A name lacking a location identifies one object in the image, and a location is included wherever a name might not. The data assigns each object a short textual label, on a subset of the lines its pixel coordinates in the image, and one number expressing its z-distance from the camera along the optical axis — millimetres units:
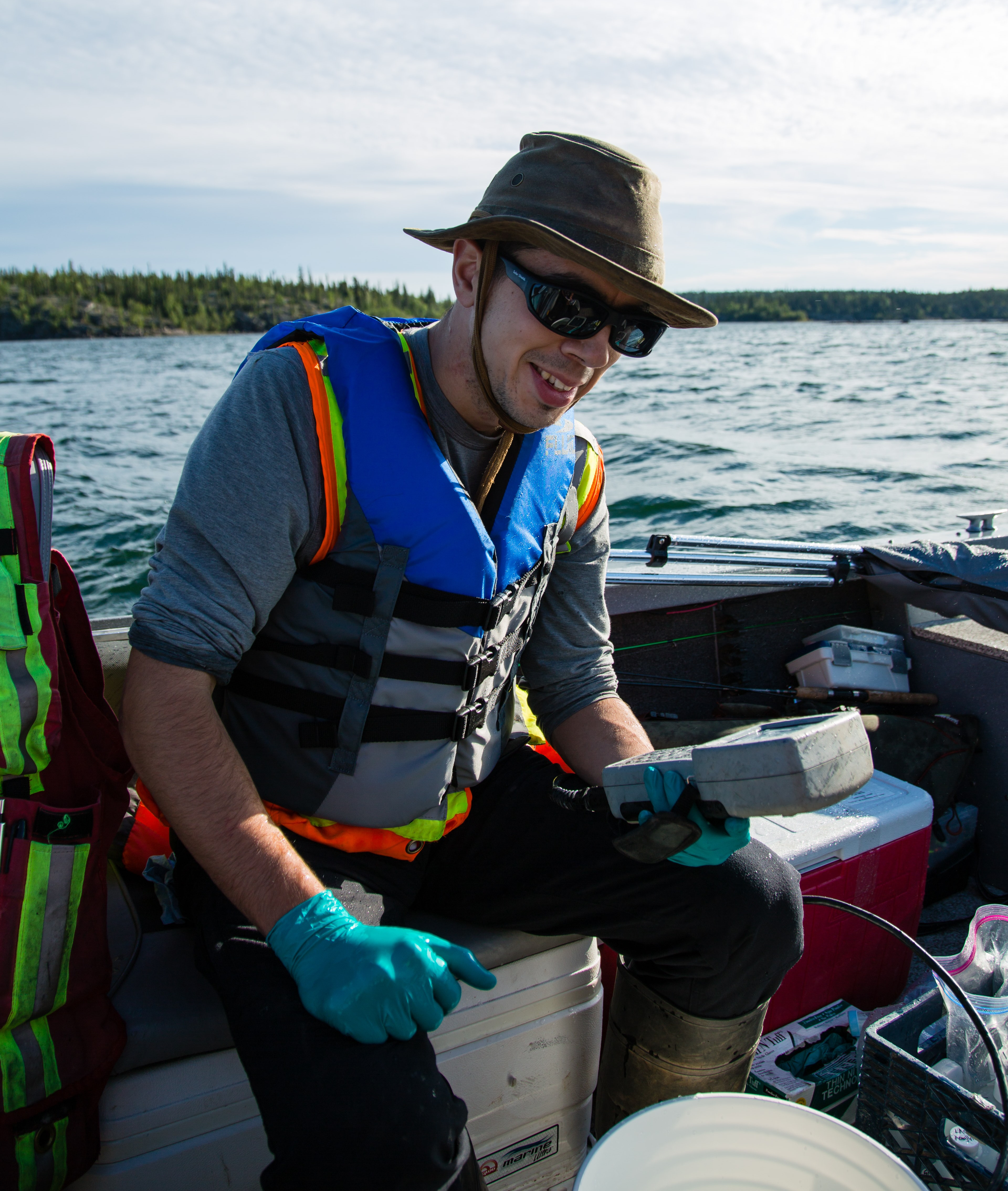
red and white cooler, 2100
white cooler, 1283
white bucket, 1158
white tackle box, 3117
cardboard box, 1855
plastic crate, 1562
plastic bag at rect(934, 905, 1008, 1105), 1690
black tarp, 2938
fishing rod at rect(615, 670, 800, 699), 3133
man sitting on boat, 1271
